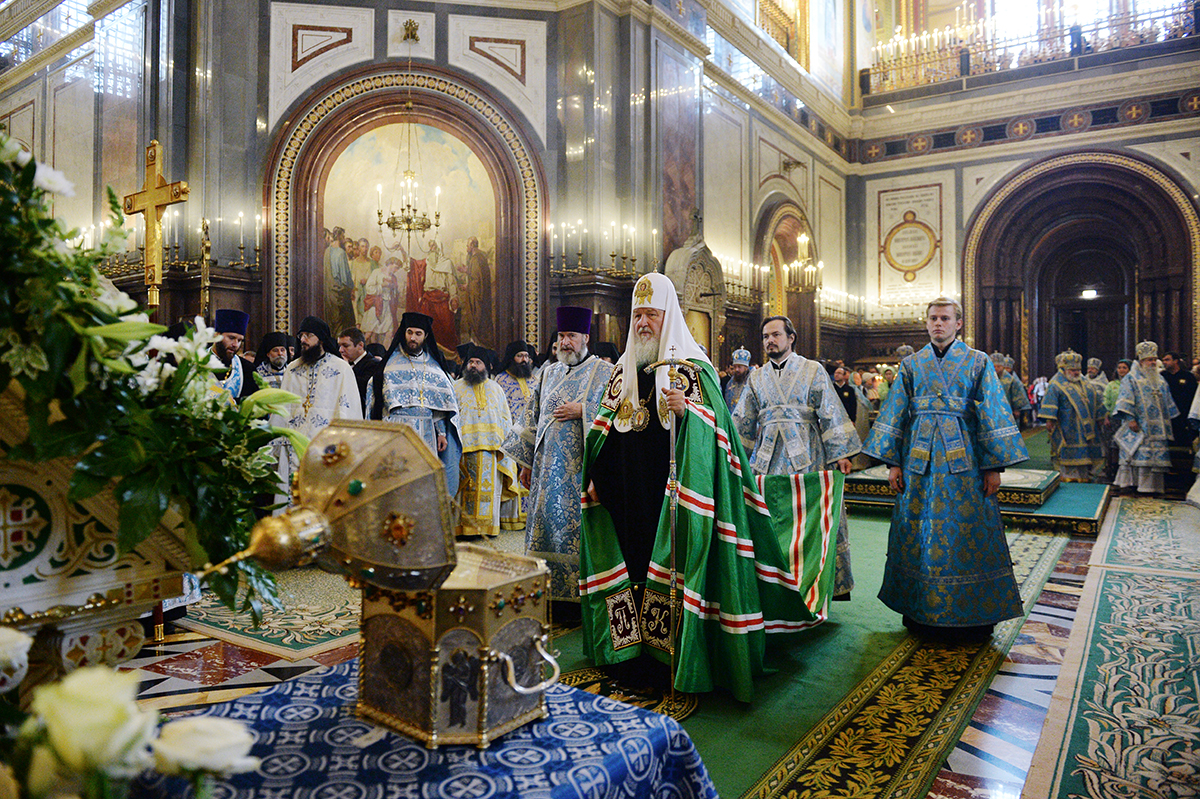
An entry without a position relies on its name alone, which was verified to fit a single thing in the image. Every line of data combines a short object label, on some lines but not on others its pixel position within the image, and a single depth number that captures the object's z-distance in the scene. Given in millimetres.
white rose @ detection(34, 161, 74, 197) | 1085
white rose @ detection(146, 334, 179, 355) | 1192
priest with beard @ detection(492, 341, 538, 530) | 8430
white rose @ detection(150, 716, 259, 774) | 697
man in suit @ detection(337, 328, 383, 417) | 7574
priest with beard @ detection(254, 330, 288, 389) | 7023
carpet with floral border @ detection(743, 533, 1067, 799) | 2660
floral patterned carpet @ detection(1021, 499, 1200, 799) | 2717
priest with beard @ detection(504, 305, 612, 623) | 4660
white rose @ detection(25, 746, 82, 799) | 649
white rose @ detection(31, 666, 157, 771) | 630
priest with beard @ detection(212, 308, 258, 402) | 5875
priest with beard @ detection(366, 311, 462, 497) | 6211
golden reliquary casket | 1123
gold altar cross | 3906
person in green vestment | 3225
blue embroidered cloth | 1050
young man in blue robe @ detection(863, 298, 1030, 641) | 4148
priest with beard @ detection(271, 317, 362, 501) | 6188
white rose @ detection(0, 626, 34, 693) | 914
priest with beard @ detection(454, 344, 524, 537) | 7418
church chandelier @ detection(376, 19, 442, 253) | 10434
